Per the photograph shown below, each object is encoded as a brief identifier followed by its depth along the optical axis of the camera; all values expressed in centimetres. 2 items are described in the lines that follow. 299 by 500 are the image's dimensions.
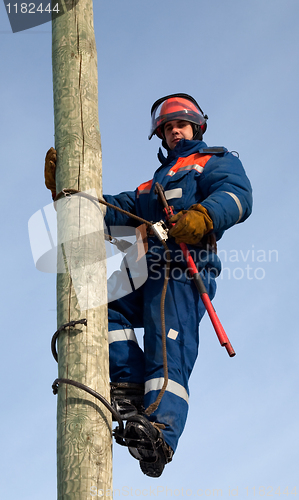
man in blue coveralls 746
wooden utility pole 609
